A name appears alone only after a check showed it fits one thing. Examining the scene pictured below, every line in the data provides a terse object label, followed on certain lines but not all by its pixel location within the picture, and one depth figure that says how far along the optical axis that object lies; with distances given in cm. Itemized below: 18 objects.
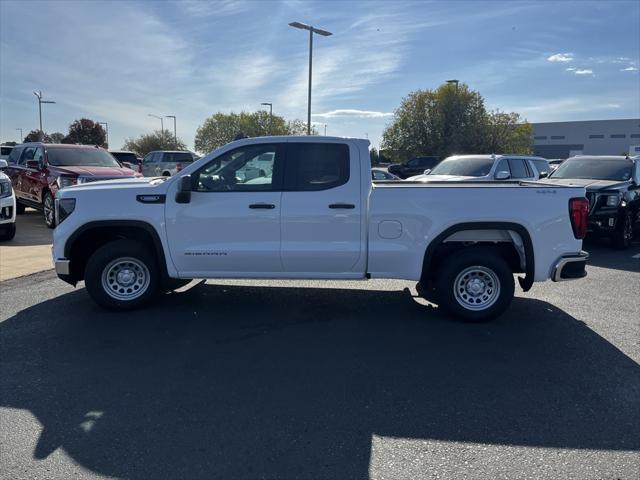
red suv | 1160
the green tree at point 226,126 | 6707
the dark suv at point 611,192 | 1009
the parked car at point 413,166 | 3462
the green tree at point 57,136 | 7729
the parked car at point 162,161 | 2686
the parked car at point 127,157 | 2762
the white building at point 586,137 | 8193
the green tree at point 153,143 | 7150
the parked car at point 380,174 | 1503
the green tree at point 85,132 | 7469
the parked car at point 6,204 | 988
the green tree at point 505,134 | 4162
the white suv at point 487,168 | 1264
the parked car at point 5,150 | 2468
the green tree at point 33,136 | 7344
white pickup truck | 535
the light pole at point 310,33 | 2206
